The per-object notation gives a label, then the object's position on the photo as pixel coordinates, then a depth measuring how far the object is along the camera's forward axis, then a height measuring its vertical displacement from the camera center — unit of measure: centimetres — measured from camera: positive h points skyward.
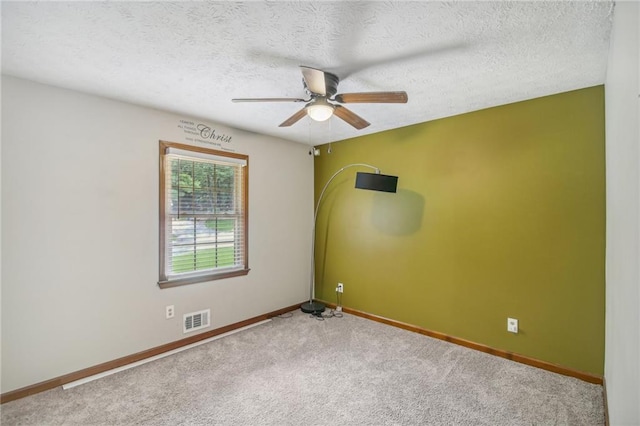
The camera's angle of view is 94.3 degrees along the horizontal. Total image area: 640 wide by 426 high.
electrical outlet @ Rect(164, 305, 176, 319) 307 -103
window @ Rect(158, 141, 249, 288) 311 -2
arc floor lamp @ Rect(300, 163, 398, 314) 343 +32
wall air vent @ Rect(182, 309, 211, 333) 322 -120
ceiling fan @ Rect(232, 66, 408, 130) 191 +82
